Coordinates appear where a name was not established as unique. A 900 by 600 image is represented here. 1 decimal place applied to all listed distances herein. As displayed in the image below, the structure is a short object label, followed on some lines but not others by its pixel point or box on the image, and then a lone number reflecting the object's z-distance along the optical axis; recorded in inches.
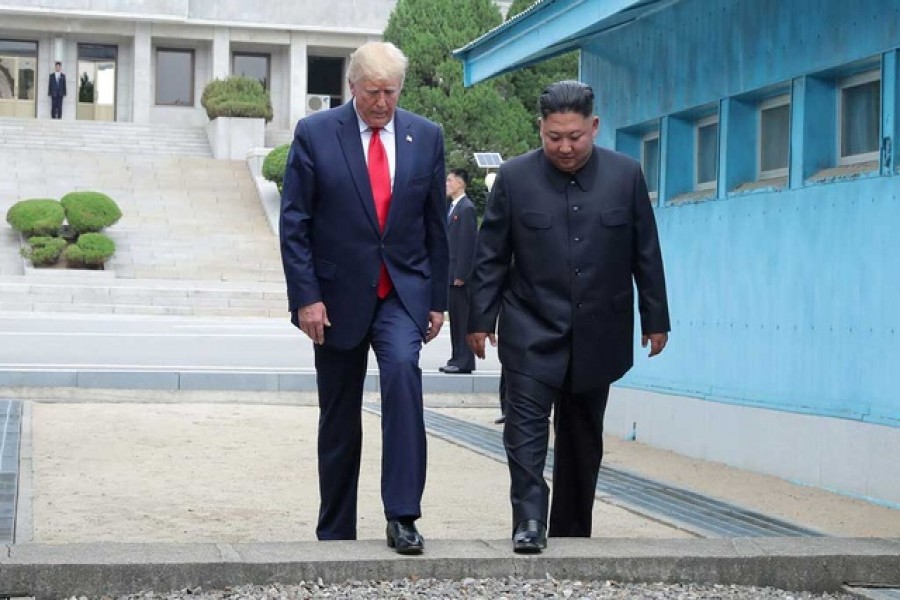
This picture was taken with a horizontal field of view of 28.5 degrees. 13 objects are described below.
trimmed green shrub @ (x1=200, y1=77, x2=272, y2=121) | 1790.1
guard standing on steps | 2058.3
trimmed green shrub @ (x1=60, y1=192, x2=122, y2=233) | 1272.1
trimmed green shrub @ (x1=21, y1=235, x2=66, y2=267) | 1219.9
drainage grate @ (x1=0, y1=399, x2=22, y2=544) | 282.5
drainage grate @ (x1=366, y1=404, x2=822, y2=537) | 295.4
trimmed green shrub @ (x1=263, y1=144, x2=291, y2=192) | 1498.9
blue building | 336.5
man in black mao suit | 244.1
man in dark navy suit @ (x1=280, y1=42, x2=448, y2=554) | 236.1
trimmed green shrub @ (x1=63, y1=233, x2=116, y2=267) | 1231.5
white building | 2105.1
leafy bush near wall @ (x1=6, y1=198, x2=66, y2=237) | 1256.2
